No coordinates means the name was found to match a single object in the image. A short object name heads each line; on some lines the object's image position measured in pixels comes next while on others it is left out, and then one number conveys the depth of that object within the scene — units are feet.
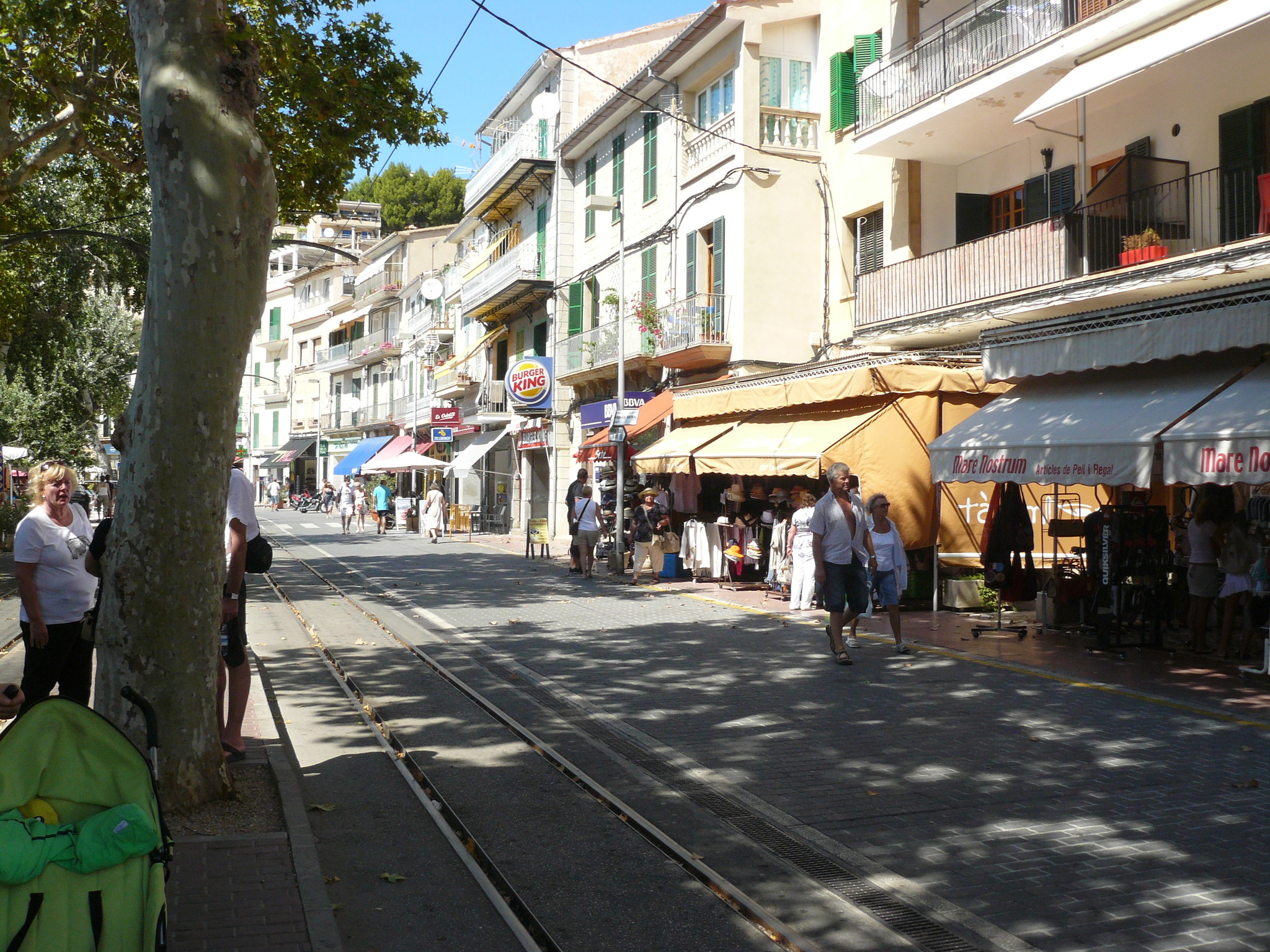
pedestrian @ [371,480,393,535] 125.59
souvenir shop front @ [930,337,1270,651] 32.58
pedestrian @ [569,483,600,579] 68.28
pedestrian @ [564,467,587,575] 69.67
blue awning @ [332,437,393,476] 156.97
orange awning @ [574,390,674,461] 76.48
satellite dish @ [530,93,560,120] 109.40
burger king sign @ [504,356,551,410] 106.83
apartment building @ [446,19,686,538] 109.60
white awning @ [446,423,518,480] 125.59
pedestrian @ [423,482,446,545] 108.47
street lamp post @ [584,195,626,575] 70.23
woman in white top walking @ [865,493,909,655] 37.11
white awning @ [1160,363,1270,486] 30.55
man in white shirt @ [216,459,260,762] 20.33
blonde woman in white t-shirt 20.33
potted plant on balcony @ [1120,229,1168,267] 48.70
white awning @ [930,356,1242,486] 34.81
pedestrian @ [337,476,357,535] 123.75
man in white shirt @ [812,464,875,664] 34.83
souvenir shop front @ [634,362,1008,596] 51.42
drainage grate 14.40
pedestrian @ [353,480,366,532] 132.26
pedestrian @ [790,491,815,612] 50.93
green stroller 10.16
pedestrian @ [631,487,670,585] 65.41
